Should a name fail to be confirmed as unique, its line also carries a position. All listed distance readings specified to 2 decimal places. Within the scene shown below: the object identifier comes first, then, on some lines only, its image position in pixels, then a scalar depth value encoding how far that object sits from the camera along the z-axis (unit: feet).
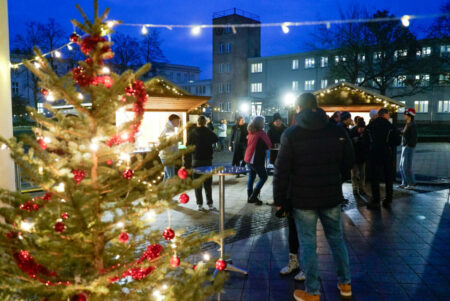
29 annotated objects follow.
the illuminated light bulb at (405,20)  20.15
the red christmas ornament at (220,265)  9.89
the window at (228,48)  177.27
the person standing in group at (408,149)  32.27
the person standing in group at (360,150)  29.91
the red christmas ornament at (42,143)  8.39
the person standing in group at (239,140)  40.57
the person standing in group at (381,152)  26.40
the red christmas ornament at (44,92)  9.07
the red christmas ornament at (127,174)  8.48
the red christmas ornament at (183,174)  9.25
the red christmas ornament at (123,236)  8.43
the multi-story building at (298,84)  138.92
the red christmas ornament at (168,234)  9.11
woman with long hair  27.02
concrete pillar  12.25
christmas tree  7.62
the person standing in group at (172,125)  27.63
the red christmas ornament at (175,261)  8.71
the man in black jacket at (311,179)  12.59
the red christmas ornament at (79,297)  7.36
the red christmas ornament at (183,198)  9.93
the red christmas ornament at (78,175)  8.51
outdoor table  15.97
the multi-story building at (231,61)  175.83
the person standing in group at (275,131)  36.86
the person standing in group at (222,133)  65.42
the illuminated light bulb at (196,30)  22.61
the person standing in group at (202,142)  26.16
